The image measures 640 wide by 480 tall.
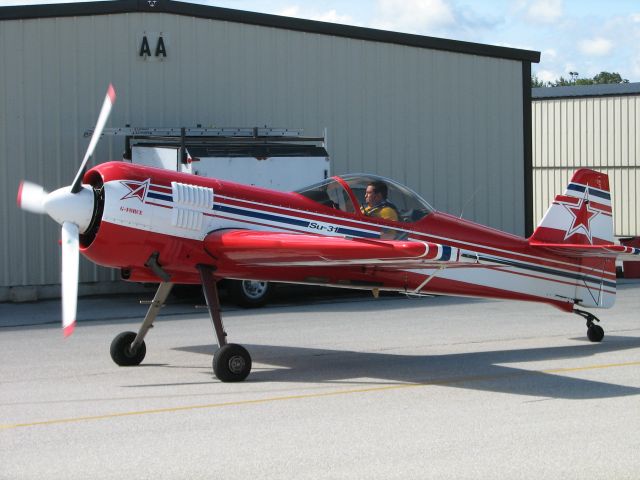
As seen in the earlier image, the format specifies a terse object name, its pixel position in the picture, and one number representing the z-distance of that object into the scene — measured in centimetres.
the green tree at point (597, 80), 11183
